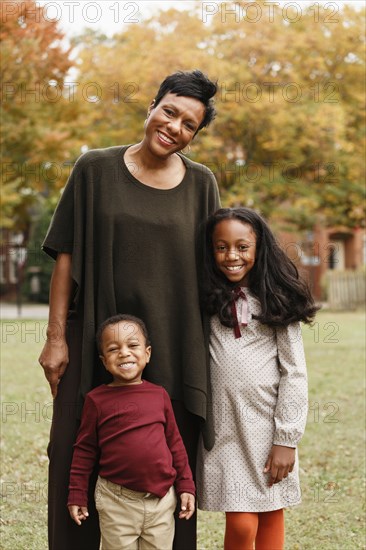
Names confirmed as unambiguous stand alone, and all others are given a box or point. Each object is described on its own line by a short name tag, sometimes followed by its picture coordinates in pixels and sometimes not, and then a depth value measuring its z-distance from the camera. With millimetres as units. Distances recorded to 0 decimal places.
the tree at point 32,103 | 15227
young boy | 2783
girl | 3035
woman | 2932
